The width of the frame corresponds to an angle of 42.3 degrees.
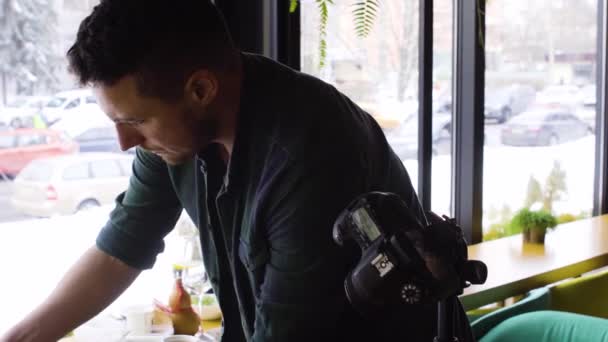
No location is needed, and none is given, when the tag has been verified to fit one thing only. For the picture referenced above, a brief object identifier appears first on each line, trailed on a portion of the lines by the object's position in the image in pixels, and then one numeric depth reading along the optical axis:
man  1.17
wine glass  2.38
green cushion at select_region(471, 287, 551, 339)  2.29
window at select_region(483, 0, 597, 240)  3.76
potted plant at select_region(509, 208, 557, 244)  3.53
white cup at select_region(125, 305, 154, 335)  2.12
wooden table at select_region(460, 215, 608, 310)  2.82
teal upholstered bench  2.01
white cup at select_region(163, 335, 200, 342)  1.97
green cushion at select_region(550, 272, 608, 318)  2.70
